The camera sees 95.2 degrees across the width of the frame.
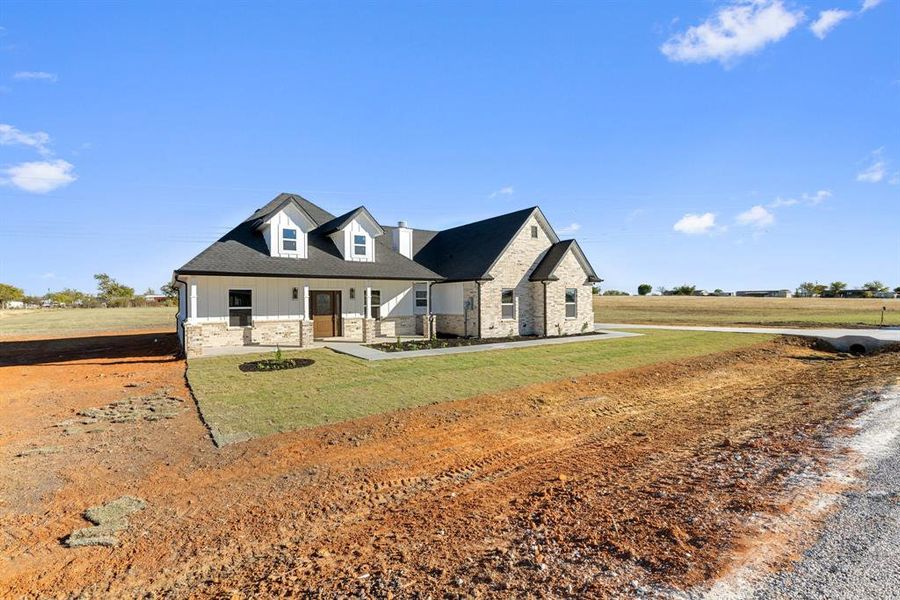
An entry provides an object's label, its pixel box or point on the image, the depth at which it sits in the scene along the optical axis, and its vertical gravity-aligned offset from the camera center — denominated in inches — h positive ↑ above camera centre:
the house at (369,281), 685.9 +39.9
